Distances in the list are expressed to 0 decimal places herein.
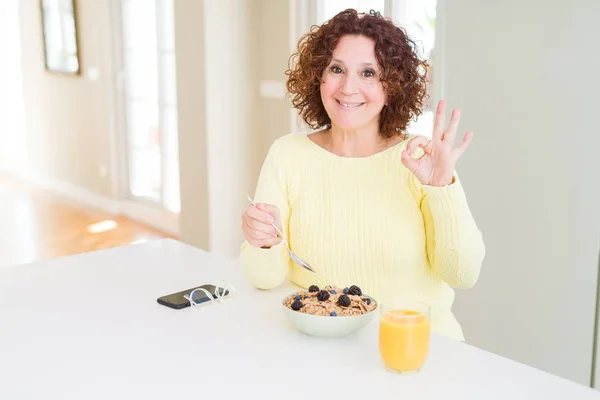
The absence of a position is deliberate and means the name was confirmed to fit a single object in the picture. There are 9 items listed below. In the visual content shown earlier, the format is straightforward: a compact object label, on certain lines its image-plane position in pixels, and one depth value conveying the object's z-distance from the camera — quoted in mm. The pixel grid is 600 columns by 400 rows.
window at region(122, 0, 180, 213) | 4762
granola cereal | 1298
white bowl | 1262
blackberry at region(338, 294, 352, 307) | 1309
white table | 1109
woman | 1659
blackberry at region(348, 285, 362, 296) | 1360
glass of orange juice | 1136
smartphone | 1469
